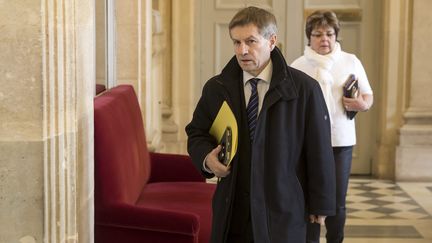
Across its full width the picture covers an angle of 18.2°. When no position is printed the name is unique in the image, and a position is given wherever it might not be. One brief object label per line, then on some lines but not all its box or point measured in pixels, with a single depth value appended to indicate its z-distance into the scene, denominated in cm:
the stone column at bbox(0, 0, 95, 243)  485
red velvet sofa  704
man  564
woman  856
